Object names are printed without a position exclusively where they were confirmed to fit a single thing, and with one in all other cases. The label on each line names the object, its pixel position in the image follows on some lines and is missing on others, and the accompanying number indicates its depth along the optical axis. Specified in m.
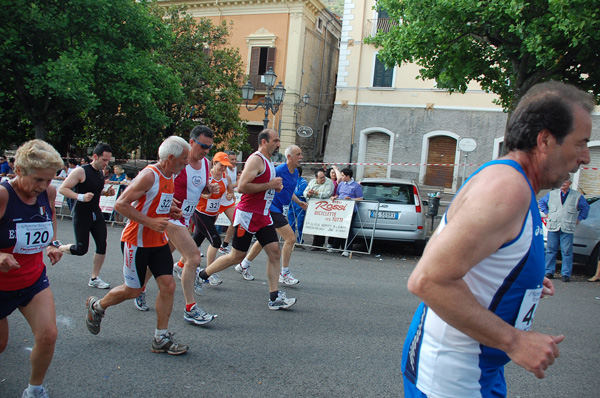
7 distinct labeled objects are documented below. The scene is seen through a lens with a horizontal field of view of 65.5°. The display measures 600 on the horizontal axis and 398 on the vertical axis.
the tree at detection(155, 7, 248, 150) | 23.03
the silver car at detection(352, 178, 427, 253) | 10.23
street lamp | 15.85
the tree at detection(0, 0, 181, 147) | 15.60
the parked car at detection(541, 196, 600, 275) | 9.18
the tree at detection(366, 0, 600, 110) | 8.88
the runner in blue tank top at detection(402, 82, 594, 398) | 1.41
